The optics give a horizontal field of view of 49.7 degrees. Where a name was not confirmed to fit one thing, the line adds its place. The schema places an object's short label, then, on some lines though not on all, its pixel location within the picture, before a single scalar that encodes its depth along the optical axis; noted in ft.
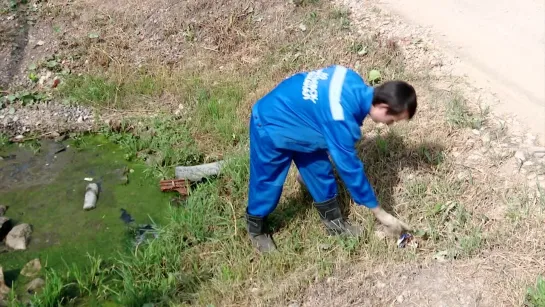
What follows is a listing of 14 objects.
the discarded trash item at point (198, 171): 15.02
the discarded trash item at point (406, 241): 11.79
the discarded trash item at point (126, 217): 14.56
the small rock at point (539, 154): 13.57
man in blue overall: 9.84
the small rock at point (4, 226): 13.99
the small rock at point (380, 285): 11.34
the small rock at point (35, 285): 12.50
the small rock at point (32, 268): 13.02
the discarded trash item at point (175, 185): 15.05
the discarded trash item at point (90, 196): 14.85
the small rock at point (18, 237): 13.69
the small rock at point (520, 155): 13.62
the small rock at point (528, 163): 13.45
